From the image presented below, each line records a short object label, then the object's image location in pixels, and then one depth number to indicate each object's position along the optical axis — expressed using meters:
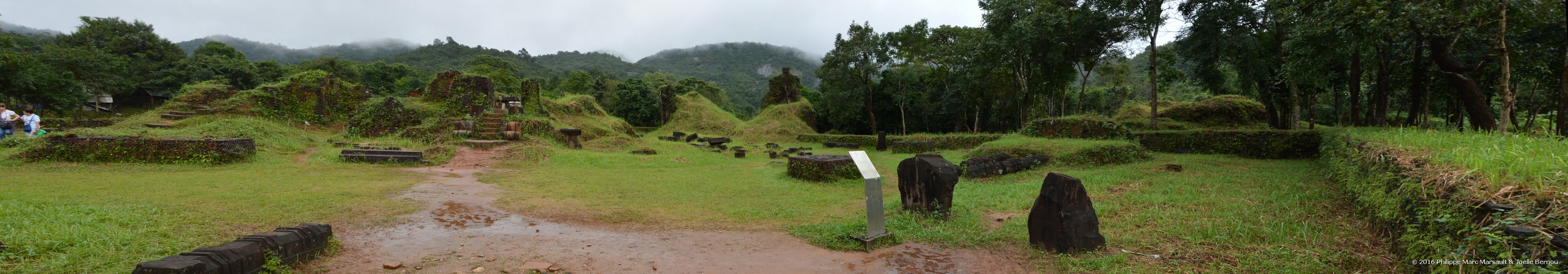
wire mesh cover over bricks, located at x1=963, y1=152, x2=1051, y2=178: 9.34
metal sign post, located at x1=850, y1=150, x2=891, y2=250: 4.39
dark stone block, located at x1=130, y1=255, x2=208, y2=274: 2.54
